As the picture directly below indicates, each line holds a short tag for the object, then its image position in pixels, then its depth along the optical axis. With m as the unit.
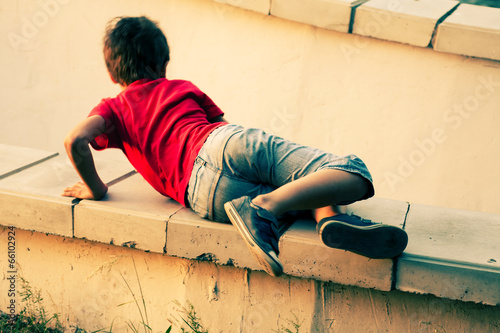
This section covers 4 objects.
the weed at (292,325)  2.20
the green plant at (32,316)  2.51
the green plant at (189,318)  2.29
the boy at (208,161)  1.87
